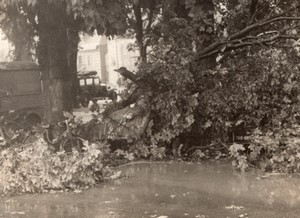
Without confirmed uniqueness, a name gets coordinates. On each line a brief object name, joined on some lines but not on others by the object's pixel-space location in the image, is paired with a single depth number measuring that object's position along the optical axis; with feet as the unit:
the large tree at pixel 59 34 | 38.99
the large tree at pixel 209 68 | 33.63
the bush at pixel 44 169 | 27.09
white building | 157.79
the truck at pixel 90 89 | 93.93
